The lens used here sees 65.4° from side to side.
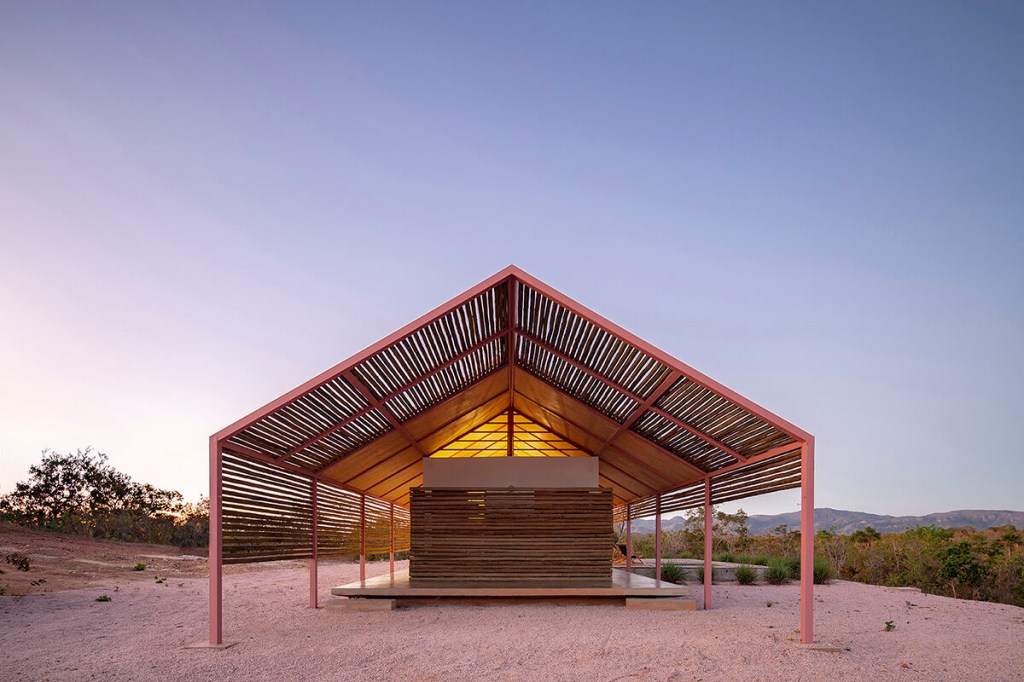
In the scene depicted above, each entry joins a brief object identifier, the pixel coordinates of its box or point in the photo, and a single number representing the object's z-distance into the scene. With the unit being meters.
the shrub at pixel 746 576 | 18.09
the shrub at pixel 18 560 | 17.69
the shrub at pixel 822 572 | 18.20
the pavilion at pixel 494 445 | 9.34
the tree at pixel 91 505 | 29.64
